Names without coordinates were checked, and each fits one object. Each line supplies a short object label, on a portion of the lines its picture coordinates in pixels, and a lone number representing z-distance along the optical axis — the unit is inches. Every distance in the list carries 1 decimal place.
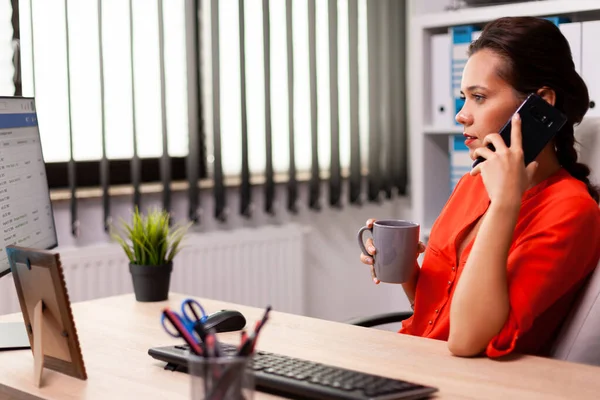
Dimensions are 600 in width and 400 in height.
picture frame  46.0
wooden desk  45.3
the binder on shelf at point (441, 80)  112.1
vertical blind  104.6
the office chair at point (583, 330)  57.7
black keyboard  41.7
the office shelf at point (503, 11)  99.6
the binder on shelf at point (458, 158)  110.5
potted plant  70.3
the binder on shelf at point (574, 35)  98.7
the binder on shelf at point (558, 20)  100.4
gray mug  57.1
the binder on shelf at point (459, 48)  108.4
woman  54.4
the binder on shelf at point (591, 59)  97.7
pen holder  32.3
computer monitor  57.3
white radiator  104.5
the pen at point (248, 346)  33.5
